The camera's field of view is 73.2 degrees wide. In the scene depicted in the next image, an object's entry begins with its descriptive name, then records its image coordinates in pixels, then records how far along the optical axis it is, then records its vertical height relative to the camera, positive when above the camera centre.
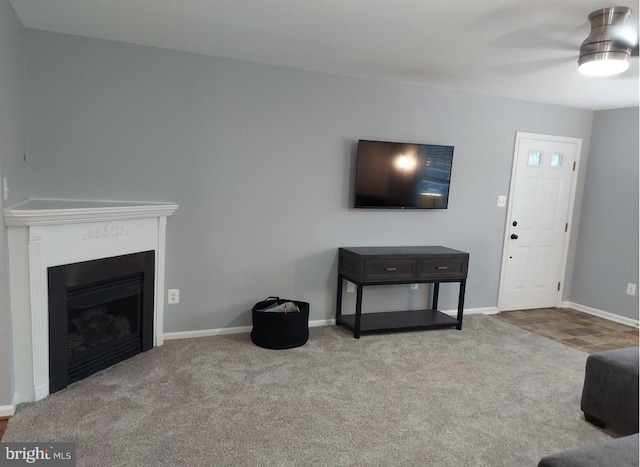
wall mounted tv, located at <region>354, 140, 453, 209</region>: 3.89 +0.15
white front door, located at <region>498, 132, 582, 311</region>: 4.68 -0.24
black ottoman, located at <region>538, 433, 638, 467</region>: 1.58 -0.94
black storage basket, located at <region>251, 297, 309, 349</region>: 3.38 -1.15
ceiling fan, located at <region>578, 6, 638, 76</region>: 2.20 +0.87
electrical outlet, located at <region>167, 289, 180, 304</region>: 3.50 -0.97
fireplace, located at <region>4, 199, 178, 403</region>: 2.45 -0.72
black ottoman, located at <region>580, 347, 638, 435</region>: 2.38 -1.07
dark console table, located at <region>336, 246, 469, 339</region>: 3.71 -0.73
